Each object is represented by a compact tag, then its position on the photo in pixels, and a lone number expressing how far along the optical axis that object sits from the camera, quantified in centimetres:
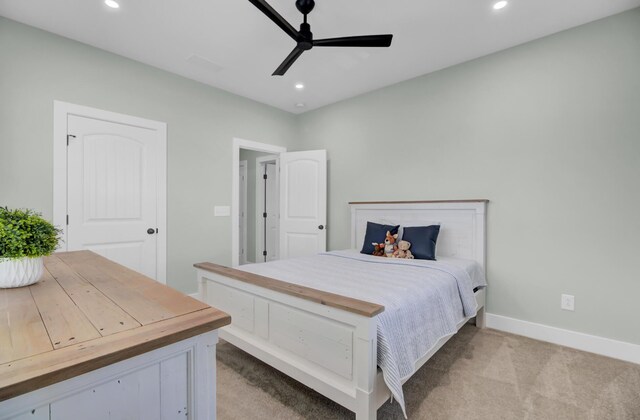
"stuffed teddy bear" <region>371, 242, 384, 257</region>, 321
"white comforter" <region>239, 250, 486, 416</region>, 156
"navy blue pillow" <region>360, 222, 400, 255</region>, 328
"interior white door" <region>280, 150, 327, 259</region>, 414
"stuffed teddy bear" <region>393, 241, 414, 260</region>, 300
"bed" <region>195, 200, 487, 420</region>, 150
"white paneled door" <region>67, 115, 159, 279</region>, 273
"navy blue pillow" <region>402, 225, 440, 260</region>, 291
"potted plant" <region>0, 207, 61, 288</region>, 103
